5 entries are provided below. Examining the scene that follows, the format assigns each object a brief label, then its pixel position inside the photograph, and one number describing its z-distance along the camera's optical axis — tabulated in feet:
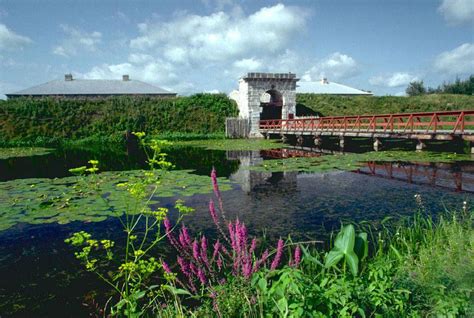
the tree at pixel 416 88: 218.38
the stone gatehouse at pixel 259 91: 103.14
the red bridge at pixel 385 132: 48.10
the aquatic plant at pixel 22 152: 65.33
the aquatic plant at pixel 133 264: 10.63
